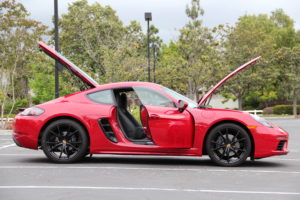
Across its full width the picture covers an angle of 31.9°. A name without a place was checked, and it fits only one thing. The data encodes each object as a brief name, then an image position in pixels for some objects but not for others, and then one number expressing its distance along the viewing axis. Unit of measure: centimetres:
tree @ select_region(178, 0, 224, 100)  4303
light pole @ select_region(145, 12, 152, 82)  3147
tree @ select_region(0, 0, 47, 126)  2472
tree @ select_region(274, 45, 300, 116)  5325
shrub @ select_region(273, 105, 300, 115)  5526
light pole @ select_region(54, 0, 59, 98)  1928
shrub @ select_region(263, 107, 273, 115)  5606
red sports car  844
